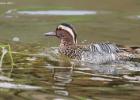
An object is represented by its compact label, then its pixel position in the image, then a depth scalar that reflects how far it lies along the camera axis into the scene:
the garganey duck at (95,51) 13.03
